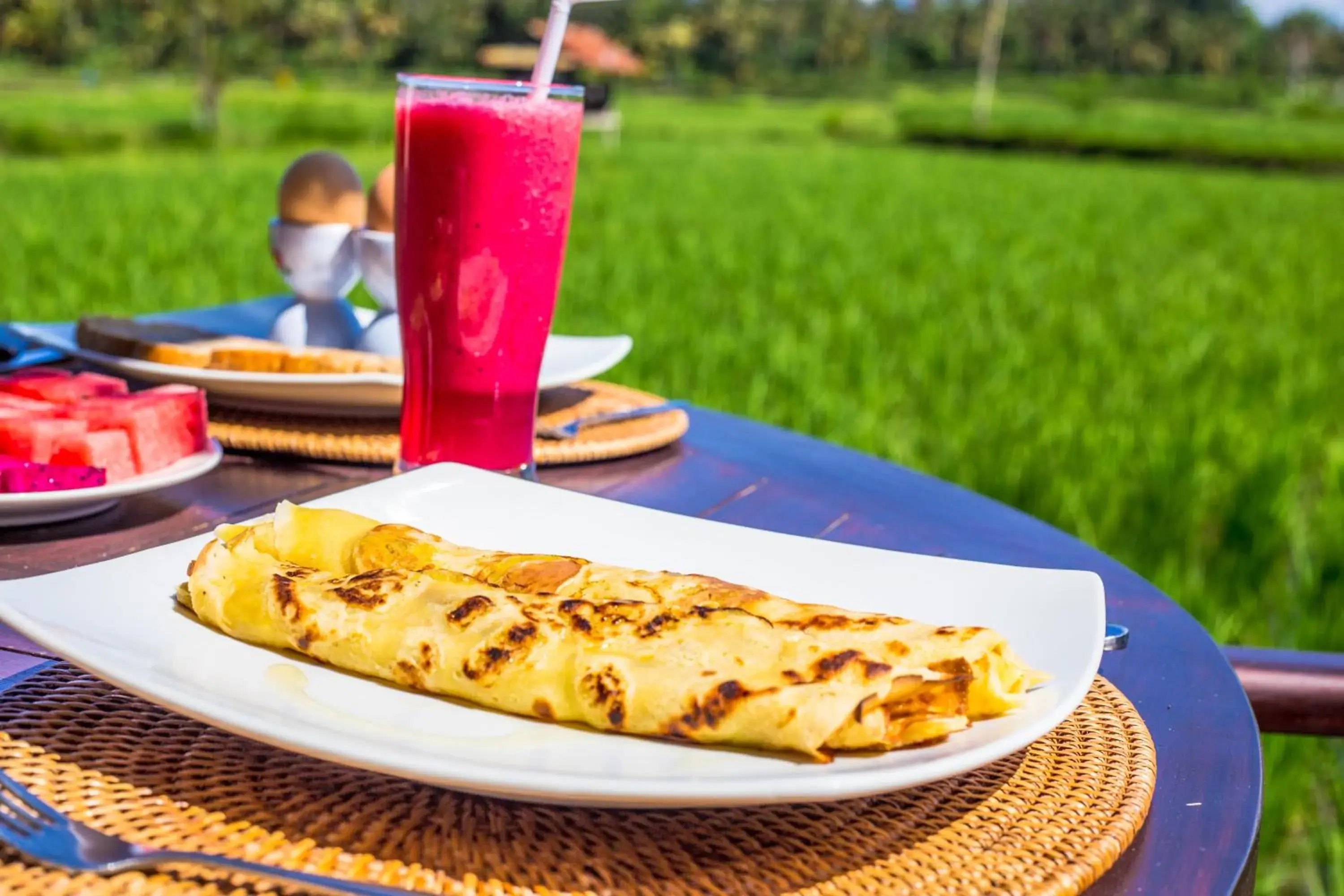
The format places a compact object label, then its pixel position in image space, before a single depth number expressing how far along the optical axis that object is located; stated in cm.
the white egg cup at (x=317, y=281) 126
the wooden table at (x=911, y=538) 56
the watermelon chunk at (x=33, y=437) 87
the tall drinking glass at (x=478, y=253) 86
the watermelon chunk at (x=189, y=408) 93
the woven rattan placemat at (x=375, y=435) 101
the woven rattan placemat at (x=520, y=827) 47
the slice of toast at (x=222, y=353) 111
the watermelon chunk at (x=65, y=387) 96
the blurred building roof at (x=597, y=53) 3859
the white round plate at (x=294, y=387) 105
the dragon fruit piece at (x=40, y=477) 81
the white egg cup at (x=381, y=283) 123
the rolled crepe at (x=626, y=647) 49
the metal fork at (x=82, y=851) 42
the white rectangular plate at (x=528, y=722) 46
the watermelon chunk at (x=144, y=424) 89
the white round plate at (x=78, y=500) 80
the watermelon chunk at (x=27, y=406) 90
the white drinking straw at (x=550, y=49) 84
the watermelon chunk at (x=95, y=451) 88
